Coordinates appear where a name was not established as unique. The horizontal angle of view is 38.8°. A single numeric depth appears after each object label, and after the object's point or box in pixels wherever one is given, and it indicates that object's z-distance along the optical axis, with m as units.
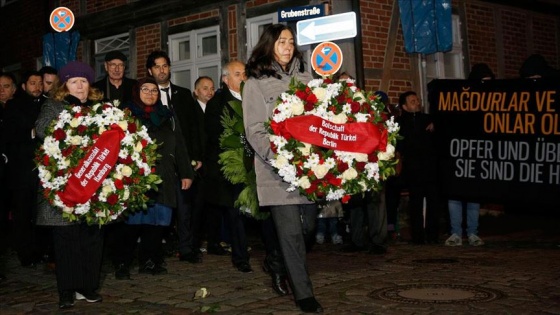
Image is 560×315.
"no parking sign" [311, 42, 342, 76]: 12.10
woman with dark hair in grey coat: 5.73
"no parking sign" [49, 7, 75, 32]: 14.72
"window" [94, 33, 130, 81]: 16.48
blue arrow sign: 11.23
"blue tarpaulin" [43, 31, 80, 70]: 16.88
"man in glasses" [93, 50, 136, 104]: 9.05
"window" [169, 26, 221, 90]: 14.61
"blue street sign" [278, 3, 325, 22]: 11.81
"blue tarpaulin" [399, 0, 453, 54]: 13.12
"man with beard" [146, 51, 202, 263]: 8.79
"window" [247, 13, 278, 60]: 13.80
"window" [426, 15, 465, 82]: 14.23
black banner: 8.97
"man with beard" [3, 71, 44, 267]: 8.66
